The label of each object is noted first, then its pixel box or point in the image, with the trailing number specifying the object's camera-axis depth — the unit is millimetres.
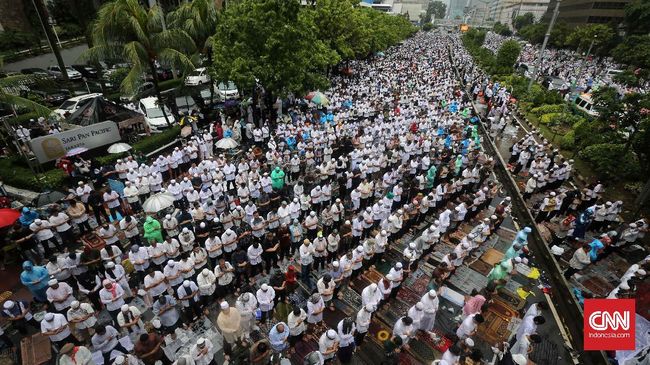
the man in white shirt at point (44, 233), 8461
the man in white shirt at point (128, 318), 6262
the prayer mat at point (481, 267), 9539
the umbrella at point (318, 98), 19641
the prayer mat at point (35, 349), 6793
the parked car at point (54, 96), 20438
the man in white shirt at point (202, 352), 5691
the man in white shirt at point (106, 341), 5910
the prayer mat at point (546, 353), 7239
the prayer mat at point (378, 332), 7451
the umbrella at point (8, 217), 8023
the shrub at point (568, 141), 18073
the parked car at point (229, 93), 24406
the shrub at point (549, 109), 23109
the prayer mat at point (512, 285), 9000
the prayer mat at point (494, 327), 7617
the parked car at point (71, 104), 17766
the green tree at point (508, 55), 33812
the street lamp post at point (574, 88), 28238
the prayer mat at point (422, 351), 7092
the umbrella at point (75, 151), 12100
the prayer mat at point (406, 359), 6986
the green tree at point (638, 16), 39375
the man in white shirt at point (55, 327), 6117
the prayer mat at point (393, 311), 7945
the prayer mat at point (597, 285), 9203
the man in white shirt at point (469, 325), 6562
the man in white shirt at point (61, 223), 8805
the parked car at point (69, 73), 24719
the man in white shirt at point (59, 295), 6578
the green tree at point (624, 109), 12766
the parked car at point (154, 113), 18234
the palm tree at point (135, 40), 14016
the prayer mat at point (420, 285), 8734
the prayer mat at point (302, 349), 6934
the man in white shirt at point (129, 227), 8883
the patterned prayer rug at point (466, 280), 8946
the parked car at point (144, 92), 20984
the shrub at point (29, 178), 11656
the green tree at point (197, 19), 18547
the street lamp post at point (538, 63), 20281
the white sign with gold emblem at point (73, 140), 12444
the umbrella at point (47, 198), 10461
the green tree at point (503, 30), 92562
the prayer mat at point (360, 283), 8719
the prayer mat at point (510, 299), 8492
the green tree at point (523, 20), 89562
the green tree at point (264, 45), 16156
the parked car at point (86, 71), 26516
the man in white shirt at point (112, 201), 10141
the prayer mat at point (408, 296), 8430
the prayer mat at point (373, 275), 9005
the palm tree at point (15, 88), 10102
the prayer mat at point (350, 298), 8250
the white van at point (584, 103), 22578
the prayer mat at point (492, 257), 9945
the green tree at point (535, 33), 61194
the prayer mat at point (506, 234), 11133
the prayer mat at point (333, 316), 7734
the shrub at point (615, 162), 13492
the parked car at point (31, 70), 23006
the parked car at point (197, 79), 26547
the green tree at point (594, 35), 43500
